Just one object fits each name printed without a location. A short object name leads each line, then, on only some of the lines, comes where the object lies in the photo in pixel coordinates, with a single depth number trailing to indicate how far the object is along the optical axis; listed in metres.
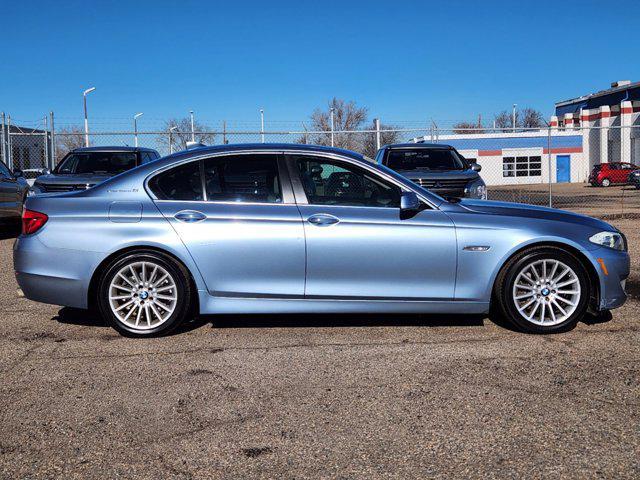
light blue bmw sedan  5.30
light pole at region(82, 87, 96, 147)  42.09
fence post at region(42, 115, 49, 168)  17.76
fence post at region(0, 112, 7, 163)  17.77
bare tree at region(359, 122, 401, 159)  20.47
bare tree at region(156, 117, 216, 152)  16.69
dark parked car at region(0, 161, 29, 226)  12.66
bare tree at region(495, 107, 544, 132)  86.69
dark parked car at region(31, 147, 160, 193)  11.66
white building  48.94
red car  40.81
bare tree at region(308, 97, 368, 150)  20.03
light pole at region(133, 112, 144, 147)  17.04
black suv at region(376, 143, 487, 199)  11.66
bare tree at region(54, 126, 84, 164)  35.72
